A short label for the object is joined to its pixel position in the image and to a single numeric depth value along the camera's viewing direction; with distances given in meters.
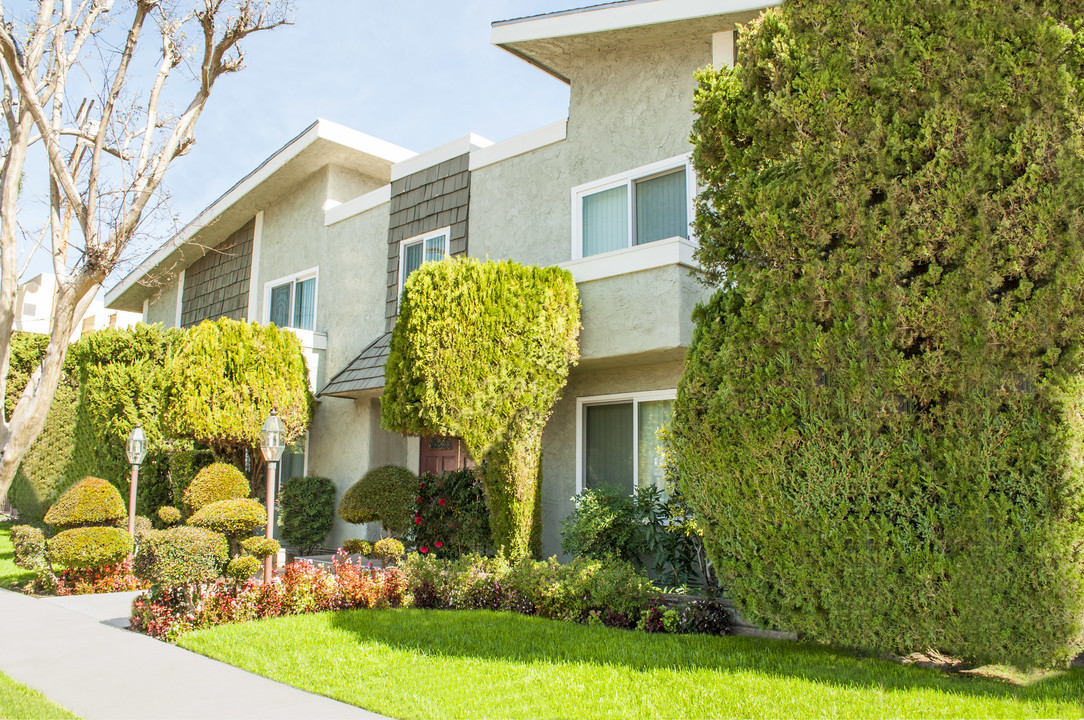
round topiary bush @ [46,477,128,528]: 10.83
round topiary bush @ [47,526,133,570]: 10.34
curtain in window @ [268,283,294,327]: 17.22
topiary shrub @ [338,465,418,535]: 11.61
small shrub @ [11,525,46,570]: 11.75
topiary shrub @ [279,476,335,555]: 13.98
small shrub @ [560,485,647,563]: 9.39
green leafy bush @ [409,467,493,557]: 11.10
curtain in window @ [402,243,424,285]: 14.27
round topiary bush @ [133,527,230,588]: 8.08
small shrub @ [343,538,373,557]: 10.32
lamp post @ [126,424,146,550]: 12.45
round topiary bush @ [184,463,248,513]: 12.01
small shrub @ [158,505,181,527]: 11.25
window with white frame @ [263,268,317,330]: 16.58
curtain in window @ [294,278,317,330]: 16.47
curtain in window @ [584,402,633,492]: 10.73
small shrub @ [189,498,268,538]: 9.33
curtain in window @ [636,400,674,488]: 10.31
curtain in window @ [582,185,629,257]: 11.03
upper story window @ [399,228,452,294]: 13.74
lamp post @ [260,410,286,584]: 8.97
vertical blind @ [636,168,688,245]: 10.40
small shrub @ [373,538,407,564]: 10.00
